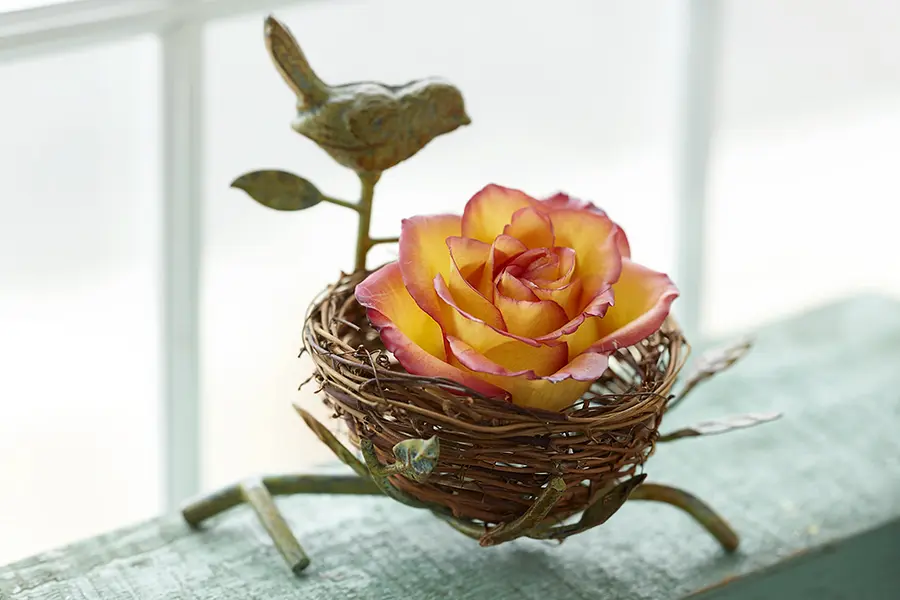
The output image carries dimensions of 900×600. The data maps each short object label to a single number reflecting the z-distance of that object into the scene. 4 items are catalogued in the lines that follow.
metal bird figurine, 0.76
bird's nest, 0.72
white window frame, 0.82
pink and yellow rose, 0.72
